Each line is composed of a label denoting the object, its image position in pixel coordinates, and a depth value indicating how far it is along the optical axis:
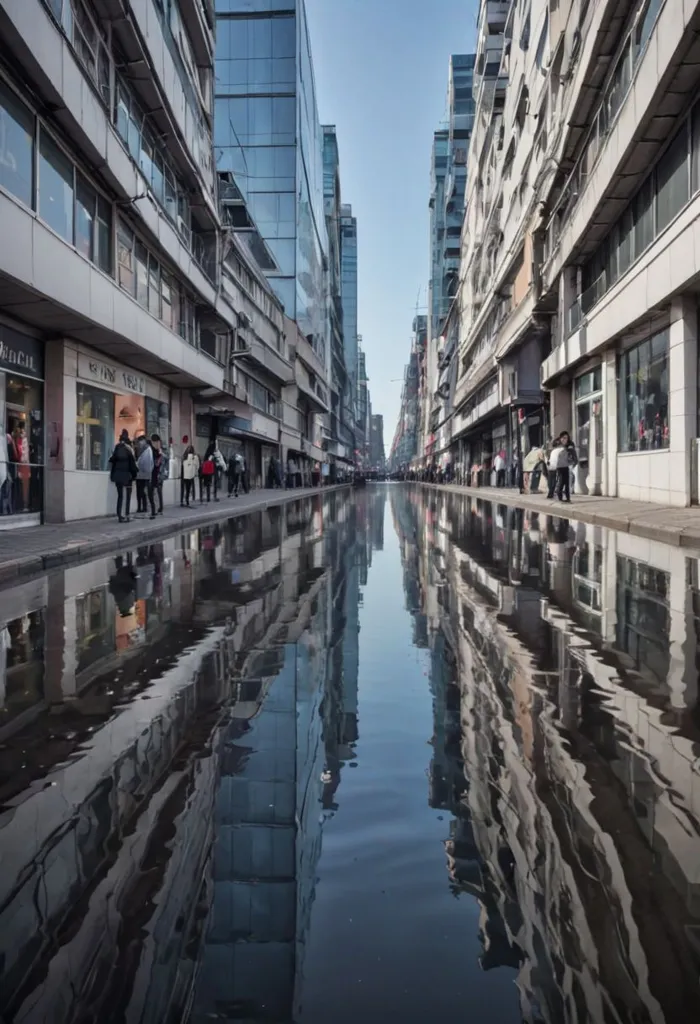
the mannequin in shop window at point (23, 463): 17.48
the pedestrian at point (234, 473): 42.38
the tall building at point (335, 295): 115.38
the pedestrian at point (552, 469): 25.24
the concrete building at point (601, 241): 19.33
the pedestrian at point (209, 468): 31.16
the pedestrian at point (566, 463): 24.91
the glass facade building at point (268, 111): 68.00
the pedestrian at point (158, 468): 21.94
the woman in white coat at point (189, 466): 28.04
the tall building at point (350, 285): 182.64
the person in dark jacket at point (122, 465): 18.99
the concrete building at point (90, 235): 15.52
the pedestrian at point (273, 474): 57.87
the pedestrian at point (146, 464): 21.22
